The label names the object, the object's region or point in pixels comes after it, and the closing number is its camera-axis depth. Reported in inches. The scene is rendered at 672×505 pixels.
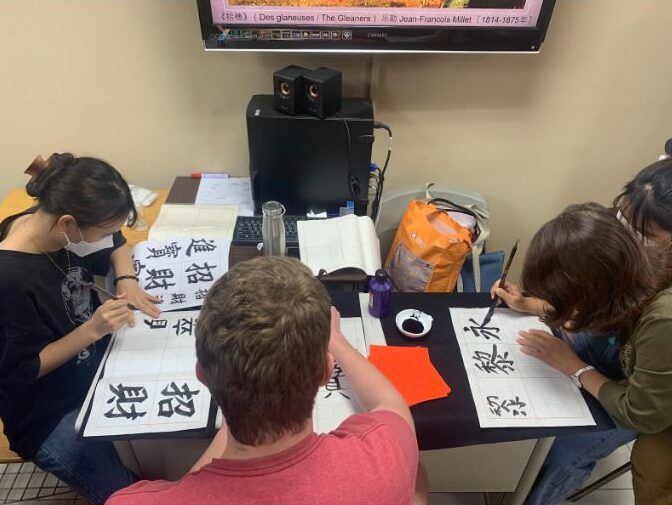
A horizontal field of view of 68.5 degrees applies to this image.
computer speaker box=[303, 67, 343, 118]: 58.5
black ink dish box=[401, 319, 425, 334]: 49.4
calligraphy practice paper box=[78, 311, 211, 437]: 40.3
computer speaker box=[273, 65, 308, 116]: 58.8
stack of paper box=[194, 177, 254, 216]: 71.2
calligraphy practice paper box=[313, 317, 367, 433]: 40.8
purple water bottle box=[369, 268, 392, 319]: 50.0
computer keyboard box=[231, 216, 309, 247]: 62.3
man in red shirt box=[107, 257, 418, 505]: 27.0
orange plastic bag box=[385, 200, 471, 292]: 62.4
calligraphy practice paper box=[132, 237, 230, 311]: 53.0
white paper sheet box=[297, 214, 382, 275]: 57.4
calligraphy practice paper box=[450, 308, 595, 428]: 42.6
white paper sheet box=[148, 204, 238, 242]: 63.2
